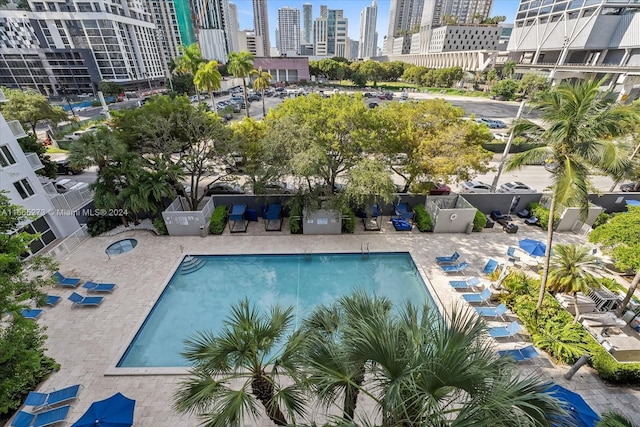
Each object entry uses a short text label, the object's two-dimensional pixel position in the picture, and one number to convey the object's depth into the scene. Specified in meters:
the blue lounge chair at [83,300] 12.35
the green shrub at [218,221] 17.22
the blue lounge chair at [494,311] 11.81
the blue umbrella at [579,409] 7.09
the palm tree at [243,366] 5.40
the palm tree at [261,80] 40.97
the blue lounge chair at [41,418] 8.13
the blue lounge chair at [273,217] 17.89
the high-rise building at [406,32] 156.07
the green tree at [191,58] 33.14
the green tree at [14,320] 6.32
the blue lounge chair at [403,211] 18.08
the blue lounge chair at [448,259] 14.88
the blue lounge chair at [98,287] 12.94
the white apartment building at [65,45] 65.06
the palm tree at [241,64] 34.62
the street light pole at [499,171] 15.74
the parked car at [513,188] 21.74
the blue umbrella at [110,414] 7.42
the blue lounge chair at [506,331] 10.88
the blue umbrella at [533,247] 14.32
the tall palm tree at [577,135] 8.59
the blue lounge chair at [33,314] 11.89
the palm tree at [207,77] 31.79
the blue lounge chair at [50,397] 8.53
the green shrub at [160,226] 17.05
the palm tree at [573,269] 11.00
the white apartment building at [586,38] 57.78
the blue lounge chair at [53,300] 12.51
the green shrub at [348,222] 16.94
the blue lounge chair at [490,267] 14.22
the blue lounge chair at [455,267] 14.35
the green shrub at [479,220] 17.42
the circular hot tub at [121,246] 16.06
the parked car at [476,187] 22.05
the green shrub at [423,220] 17.48
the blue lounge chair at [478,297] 12.54
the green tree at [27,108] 26.34
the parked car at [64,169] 26.33
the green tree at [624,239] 10.95
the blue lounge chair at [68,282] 13.36
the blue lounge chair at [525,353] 9.93
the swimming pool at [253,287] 11.59
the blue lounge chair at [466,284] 13.42
